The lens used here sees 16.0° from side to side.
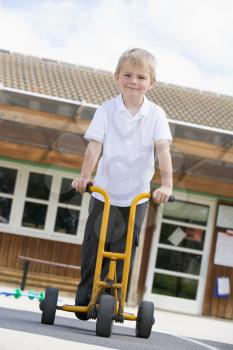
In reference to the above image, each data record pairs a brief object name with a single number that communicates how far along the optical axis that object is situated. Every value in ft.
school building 50.21
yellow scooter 14.28
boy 14.70
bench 45.85
